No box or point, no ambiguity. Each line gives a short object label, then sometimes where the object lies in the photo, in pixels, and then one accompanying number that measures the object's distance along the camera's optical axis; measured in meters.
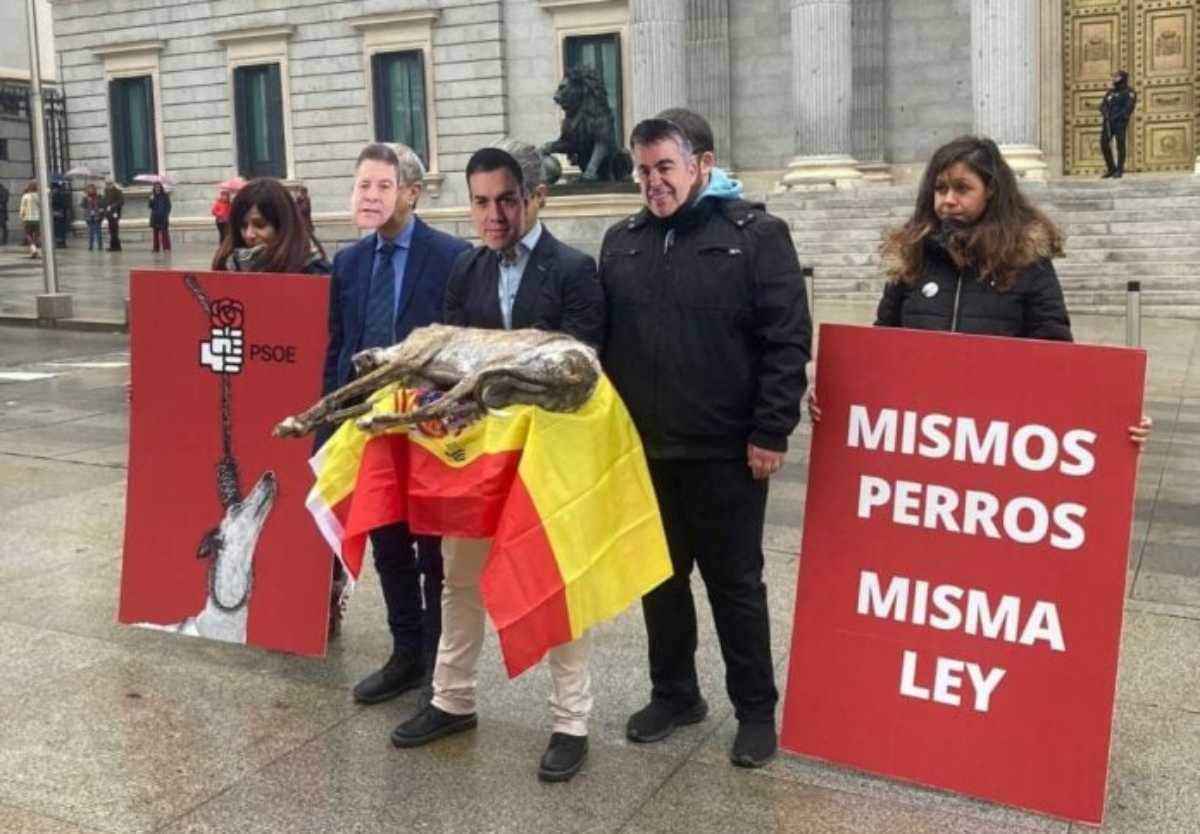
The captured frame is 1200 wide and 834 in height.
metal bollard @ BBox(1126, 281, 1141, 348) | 12.02
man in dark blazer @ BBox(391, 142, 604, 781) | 4.07
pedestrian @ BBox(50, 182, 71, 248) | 39.00
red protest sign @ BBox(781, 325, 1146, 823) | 3.69
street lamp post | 19.56
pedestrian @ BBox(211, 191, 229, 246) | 24.63
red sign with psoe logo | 5.01
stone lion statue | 22.11
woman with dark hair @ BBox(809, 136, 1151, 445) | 4.07
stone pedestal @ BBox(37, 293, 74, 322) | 19.48
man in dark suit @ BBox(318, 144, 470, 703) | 4.60
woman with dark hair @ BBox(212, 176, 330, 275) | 5.25
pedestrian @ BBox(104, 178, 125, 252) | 36.84
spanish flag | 3.71
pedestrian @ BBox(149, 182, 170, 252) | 36.00
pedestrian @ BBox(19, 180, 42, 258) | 35.28
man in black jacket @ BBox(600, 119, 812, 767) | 3.93
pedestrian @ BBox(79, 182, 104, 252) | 36.97
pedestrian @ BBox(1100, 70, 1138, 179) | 25.06
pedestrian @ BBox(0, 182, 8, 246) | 39.06
